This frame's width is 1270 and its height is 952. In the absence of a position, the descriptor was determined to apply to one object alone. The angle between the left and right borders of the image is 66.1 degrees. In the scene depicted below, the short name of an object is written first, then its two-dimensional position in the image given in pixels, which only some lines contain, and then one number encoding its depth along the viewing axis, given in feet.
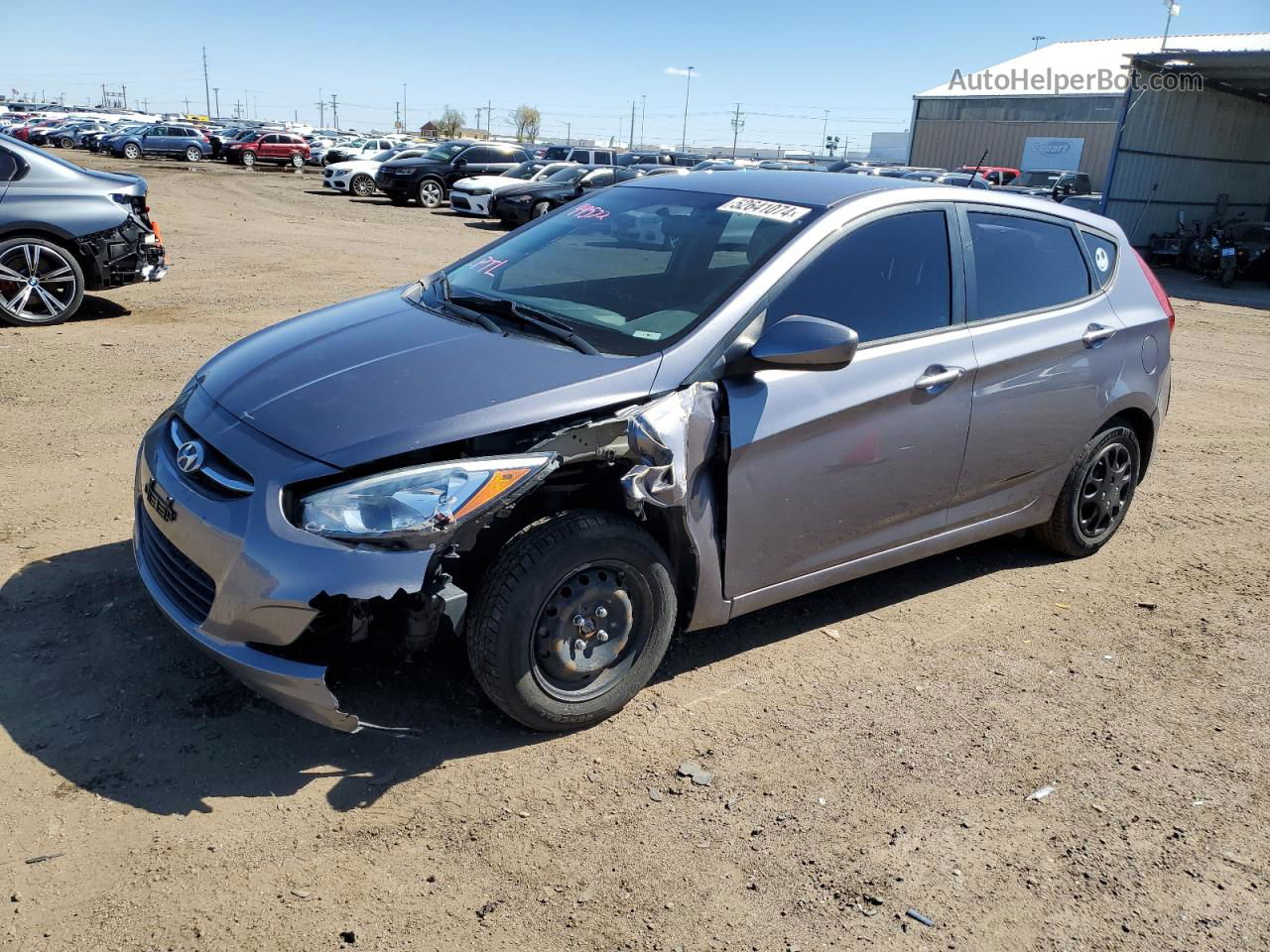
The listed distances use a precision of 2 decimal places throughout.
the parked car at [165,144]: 138.51
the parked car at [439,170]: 84.69
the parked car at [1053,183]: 90.53
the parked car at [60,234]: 26.50
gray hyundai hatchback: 9.12
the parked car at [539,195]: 71.36
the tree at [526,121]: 448.24
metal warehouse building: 70.90
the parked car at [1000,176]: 95.30
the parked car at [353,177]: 90.12
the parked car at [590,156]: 101.68
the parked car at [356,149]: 130.72
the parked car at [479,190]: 75.31
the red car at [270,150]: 137.59
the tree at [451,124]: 366.92
